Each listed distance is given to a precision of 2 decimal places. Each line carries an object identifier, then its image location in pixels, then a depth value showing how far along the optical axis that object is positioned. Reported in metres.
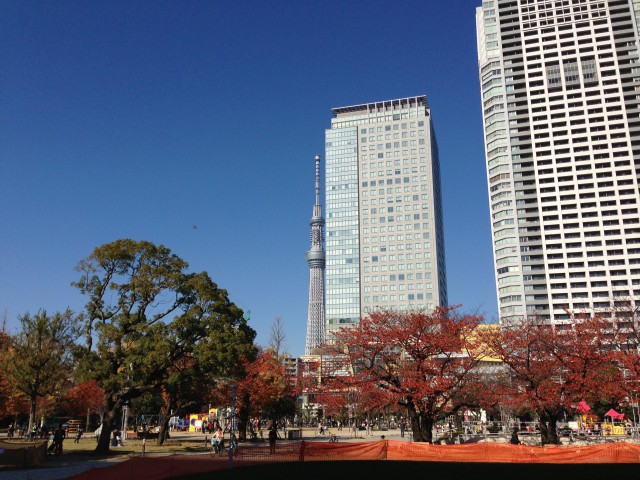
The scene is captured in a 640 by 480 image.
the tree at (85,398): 65.66
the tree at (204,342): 31.69
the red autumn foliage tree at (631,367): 38.12
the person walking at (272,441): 27.44
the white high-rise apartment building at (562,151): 119.81
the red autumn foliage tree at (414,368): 32.62
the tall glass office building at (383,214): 145.00
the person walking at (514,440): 33.19
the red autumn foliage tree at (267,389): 46.72
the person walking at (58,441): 29.97
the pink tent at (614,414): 52.75
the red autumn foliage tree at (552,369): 35.66
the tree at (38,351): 41.35
